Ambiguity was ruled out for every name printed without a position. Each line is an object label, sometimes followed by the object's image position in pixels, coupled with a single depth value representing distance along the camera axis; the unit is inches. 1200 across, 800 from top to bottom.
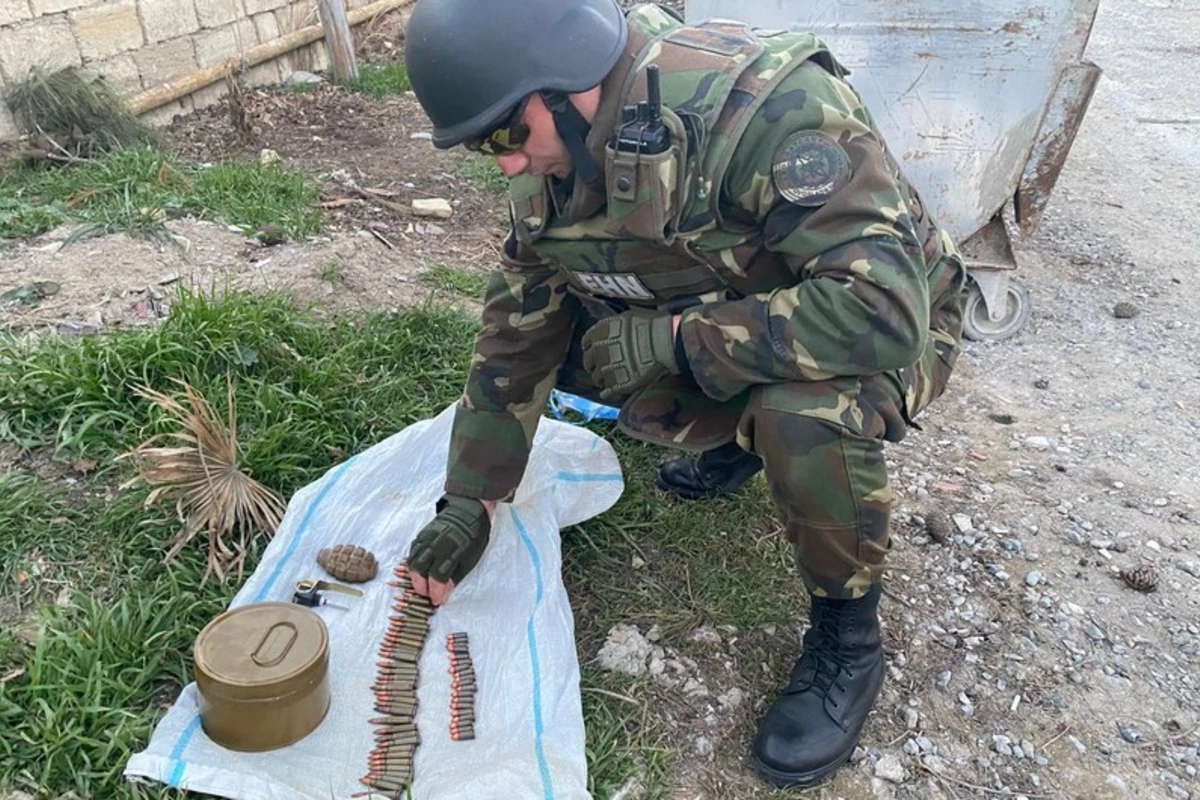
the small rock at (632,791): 84.1
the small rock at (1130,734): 92.4
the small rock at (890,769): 88.4
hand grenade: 98.7
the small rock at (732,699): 93.7
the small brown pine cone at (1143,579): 109.2
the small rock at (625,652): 96.4
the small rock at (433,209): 184.9
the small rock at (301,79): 265.4
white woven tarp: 79.0
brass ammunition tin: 76.4
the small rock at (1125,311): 176.7
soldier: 75.8
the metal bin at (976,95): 154.7
